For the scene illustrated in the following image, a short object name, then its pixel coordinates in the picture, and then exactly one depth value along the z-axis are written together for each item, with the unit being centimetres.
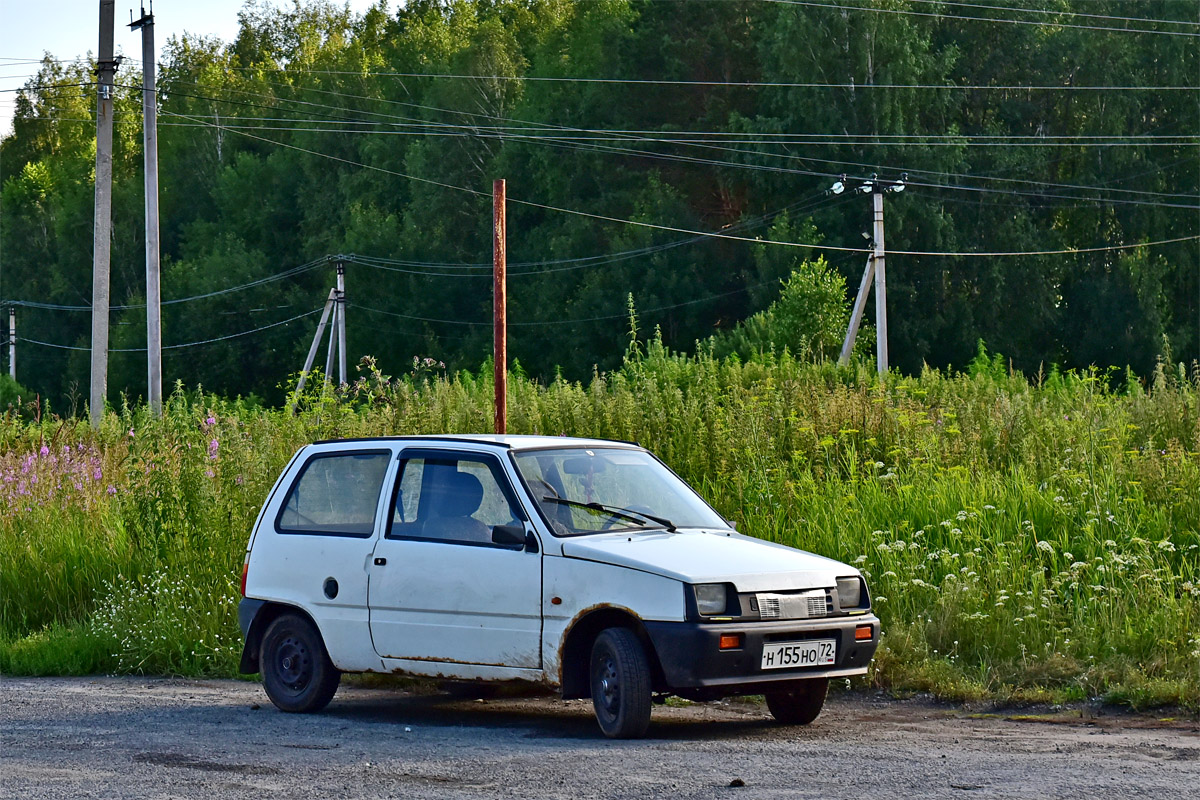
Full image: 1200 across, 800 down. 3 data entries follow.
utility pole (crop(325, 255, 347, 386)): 5856
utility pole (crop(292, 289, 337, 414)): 5930
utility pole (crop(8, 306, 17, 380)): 7604
